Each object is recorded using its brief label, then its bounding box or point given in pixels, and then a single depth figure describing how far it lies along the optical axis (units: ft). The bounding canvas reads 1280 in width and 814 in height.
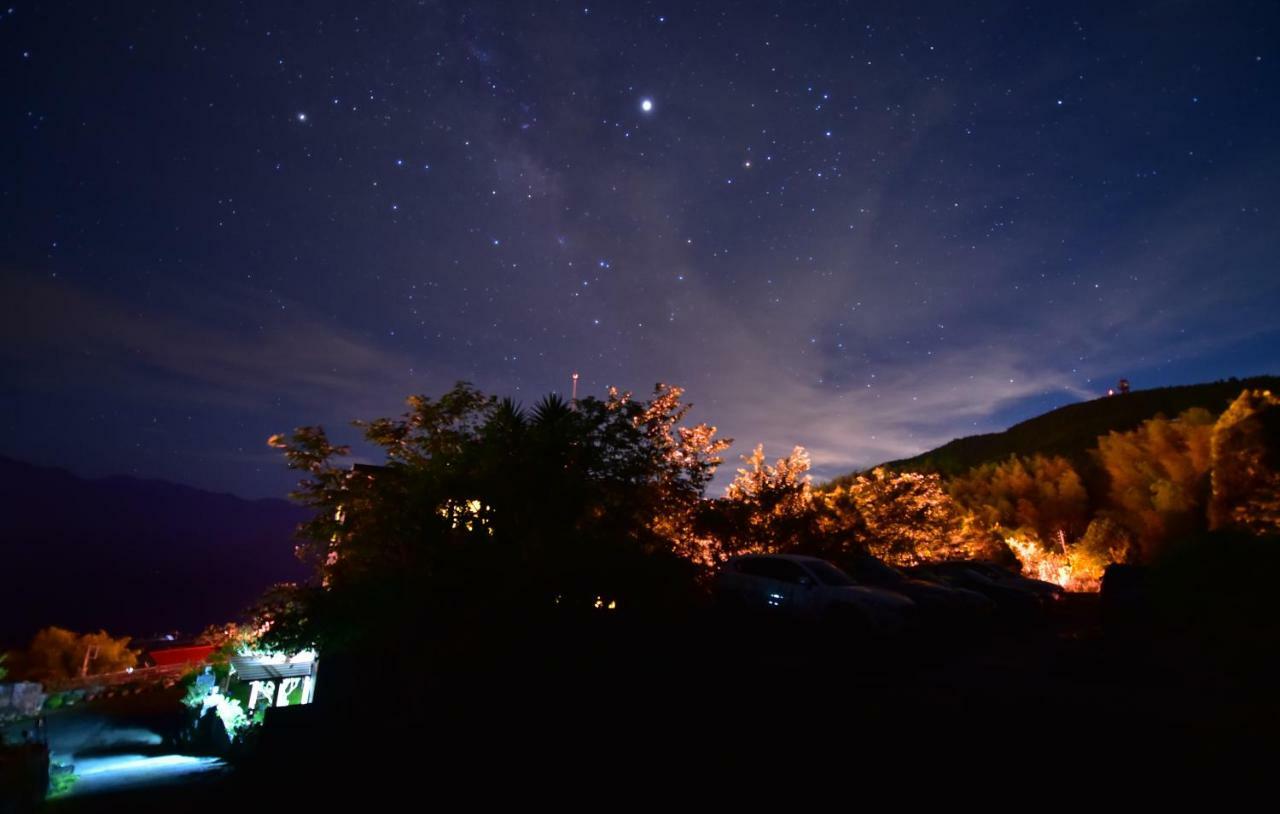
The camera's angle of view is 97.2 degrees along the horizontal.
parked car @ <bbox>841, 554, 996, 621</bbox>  41.06
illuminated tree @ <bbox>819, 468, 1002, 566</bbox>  66.28
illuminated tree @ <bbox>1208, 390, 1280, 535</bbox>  61.62
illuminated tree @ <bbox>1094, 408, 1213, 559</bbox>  77.46
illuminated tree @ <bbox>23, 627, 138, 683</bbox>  88.02
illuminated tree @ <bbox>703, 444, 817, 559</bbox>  54.95
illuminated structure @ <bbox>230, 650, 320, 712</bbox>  42.29
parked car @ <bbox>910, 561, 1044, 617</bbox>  52.29
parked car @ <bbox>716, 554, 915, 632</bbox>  31.09
